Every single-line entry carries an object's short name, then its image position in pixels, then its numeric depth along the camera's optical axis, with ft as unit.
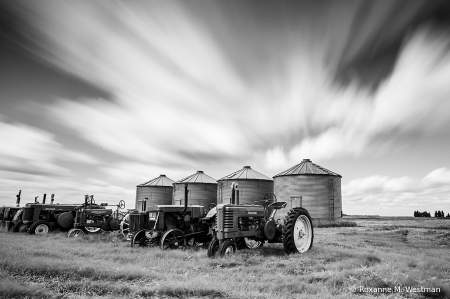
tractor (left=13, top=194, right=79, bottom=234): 52.95
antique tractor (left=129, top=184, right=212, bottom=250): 36.24
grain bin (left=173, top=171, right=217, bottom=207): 108.78
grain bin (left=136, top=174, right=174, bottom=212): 124.57
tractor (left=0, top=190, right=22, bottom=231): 59.92
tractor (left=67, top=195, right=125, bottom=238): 51.13
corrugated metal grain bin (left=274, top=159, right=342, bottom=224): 84.33
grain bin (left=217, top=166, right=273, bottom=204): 97.91
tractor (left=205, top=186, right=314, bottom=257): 26.96
